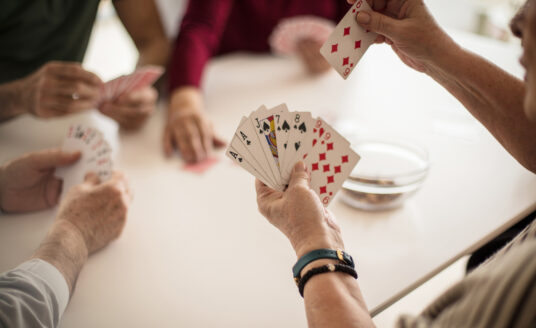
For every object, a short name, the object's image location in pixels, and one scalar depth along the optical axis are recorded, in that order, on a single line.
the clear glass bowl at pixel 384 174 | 1.15
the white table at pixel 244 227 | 0.96
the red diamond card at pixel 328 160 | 0.97
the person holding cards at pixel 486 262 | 0.58
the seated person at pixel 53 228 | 0.86
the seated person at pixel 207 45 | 1.53
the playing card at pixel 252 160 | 0.97
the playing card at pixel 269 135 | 0.98
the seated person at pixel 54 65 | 1.38
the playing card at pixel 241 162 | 0.96
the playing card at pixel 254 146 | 0.96
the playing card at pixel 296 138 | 0.99
